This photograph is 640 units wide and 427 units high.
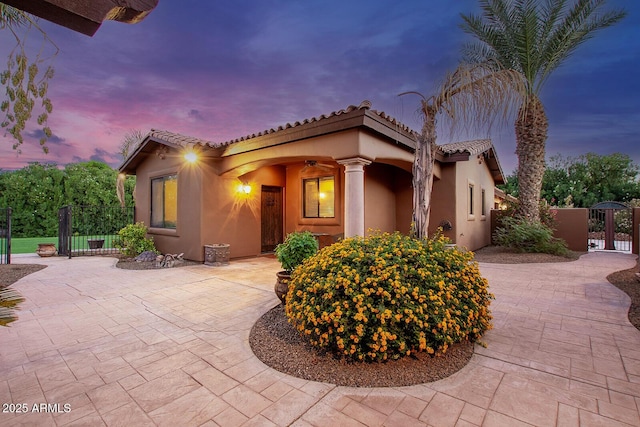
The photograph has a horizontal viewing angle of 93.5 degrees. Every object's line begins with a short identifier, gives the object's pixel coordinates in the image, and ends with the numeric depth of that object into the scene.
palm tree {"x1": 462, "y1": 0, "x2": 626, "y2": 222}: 8.86
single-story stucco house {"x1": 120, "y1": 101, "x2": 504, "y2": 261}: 6.68
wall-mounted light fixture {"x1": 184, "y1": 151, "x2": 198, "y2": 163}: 8.07
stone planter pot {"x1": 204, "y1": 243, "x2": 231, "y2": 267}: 8.15
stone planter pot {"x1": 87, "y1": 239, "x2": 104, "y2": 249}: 11.27
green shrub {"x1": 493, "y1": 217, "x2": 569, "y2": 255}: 9.55
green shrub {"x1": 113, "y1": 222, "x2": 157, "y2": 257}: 9.04
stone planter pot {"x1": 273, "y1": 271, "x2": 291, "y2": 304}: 4.24
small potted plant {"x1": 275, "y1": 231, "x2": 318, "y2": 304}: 4.33
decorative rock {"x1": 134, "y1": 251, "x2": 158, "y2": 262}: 8.50
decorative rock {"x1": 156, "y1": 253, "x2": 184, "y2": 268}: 8.10
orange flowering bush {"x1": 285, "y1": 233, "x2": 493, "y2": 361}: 2.70
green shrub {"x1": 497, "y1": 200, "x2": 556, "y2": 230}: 10.85
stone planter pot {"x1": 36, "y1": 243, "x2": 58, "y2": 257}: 9.83
